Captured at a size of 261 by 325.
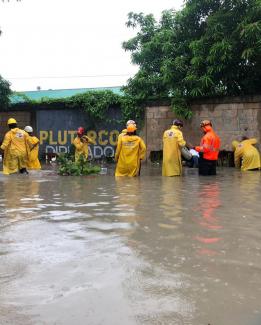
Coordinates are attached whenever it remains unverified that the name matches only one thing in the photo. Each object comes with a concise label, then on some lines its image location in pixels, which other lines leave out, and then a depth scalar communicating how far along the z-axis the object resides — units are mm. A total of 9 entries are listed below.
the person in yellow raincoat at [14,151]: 11711
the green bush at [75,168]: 11352
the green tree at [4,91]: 17031
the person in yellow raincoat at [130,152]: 11094
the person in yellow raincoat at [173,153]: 11039
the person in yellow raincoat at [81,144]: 13974
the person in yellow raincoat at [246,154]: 12461
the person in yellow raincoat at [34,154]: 13702
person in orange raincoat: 11328
